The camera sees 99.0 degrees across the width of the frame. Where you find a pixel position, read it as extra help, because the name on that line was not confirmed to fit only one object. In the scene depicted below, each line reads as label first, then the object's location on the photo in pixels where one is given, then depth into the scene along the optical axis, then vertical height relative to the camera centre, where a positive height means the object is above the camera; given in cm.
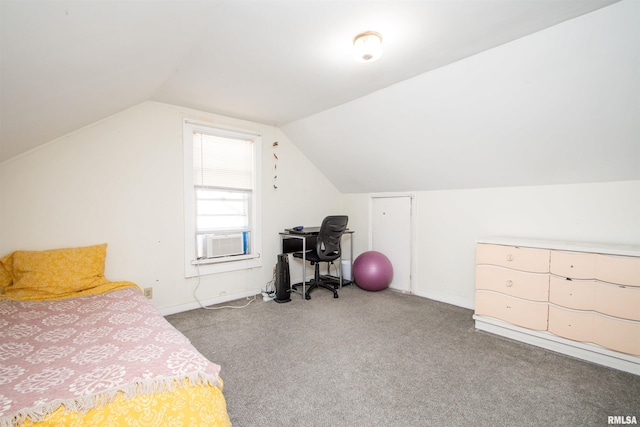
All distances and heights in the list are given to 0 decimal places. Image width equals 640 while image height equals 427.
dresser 198 -74
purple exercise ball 373 -90
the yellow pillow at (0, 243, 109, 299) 215 -55
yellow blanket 91 -73
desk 370 -51
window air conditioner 327 -47
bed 94 -70
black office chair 352 -49
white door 382 -40
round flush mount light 178 +108
